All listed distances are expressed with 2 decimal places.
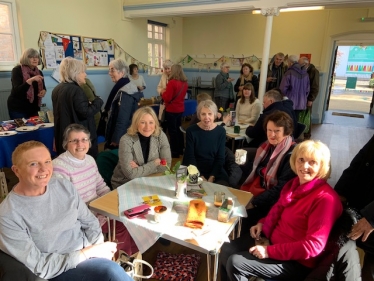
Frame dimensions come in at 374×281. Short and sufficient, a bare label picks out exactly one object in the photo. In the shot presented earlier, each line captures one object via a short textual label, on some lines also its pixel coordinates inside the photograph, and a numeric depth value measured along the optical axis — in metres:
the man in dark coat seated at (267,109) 3.03
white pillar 4.51
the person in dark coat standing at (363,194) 1.29
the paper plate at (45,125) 3.20
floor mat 7.70
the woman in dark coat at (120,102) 3.07
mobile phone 1.48
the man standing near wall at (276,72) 5.65
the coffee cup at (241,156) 2.04
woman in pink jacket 1.30
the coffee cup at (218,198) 1.58
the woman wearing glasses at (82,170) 1.76
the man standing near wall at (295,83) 5.07
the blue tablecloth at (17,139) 2.74
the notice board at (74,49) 4.77
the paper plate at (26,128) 2.99
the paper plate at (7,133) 2.79
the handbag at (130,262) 1.48
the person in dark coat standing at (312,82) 5.43
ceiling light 4.41
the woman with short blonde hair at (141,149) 2.05
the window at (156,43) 7.16
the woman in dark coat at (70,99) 2.60
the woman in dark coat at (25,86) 3.50
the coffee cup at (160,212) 1.43
